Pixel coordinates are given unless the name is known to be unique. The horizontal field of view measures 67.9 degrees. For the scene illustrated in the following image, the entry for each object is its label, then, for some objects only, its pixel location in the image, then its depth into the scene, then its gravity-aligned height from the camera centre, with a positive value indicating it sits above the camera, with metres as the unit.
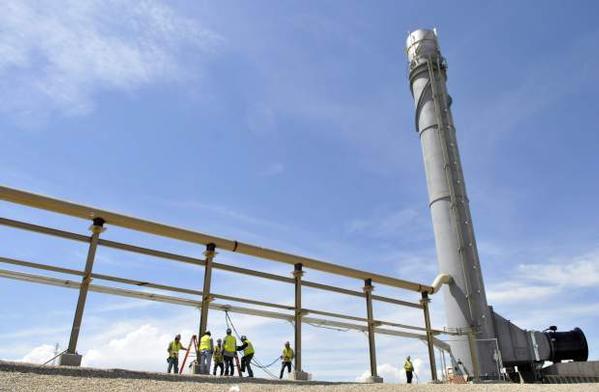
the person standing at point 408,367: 19.58 +1.36
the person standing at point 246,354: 13.02 +1.24
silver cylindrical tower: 19.95 +8.56
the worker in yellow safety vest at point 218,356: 12.13 +1.14
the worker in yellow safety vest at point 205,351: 10.56 +1.08
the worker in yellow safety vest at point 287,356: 14.04 +1.29
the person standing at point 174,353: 15.19 +1.51
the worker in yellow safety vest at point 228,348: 12.43 +1.35
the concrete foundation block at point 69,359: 8.79 +0.76
